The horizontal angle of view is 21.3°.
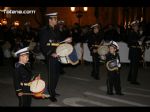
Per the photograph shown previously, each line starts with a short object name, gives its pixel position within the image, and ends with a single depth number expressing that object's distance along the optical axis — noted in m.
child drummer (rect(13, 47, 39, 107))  7.88
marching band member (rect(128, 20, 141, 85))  12.05
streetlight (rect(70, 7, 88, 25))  20.17
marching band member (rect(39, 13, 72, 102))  9.84
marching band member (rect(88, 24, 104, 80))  12.99
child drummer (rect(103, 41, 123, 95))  10.61
